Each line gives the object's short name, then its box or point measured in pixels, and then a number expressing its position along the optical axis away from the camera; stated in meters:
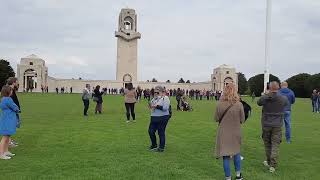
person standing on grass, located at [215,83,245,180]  5.24
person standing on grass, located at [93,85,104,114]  15.19
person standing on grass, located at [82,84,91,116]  14.54
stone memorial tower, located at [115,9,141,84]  51.65
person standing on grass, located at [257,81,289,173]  6.05
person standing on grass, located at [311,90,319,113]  20.05
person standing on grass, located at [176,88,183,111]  18.77
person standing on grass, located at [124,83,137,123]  12.12
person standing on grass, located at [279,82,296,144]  8.36
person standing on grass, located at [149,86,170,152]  7.21
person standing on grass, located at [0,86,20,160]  6.58
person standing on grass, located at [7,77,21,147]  7.07
